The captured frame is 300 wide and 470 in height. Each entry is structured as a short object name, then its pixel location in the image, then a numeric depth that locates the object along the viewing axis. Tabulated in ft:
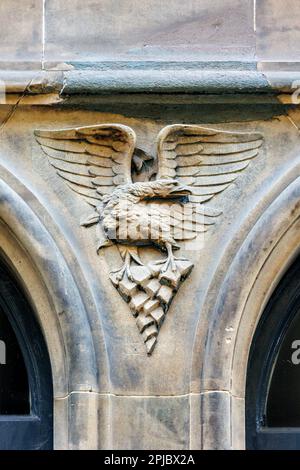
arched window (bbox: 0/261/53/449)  45.56
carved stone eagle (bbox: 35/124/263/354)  44.94
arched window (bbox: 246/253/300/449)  45.76
